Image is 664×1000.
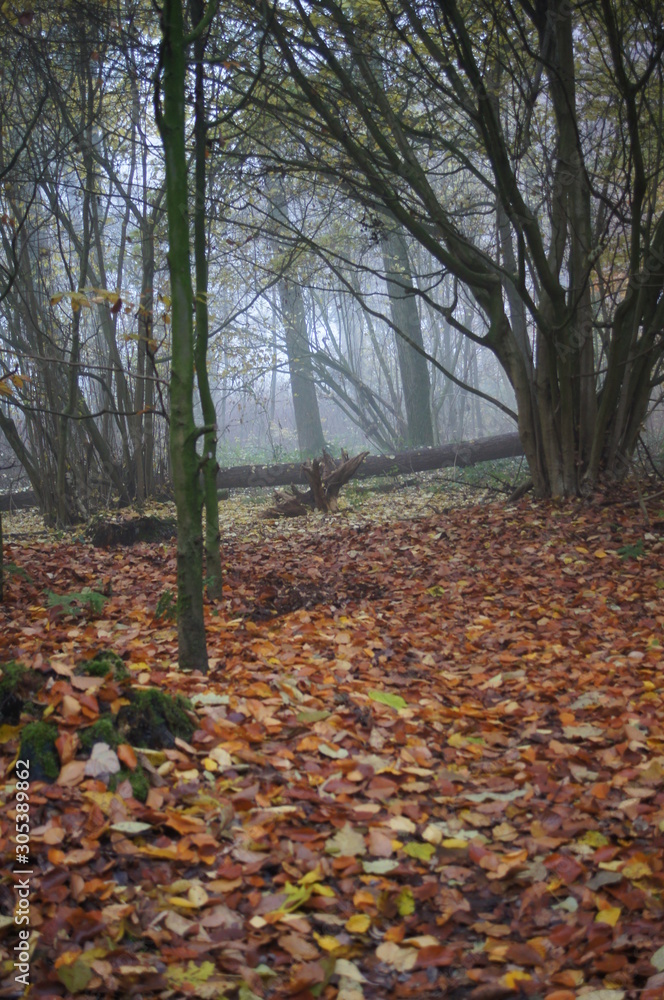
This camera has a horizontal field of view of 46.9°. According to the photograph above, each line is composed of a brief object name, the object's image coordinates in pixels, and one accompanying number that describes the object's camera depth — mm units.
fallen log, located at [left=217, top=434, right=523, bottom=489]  10578
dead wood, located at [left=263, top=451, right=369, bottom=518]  8324
